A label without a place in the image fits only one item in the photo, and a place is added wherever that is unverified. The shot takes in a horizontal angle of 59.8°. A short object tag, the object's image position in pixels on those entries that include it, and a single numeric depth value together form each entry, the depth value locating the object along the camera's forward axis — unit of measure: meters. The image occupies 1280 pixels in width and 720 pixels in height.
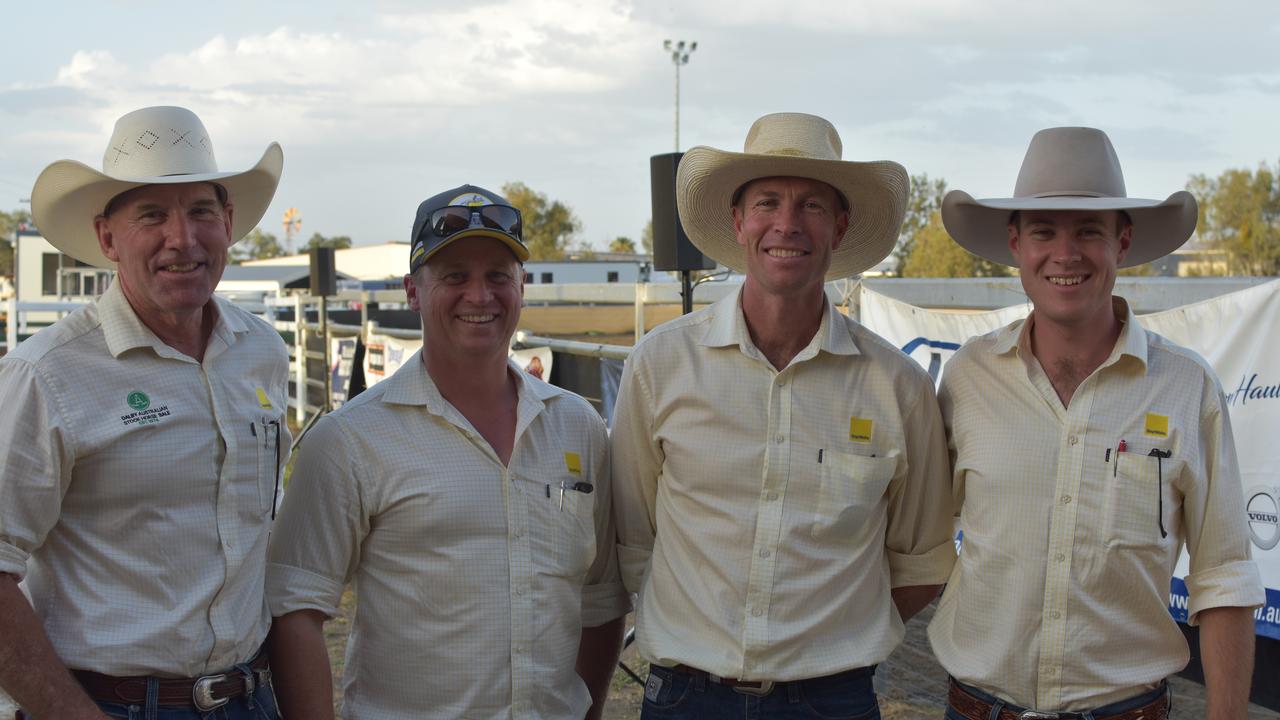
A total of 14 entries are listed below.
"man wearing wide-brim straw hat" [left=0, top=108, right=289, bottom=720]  2.23
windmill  81.50
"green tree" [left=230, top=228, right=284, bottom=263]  120.31
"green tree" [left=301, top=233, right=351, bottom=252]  107.00
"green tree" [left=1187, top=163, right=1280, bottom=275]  40.16
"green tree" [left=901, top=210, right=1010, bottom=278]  42.72
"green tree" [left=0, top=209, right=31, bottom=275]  73.94
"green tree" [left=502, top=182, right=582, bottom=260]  60.62
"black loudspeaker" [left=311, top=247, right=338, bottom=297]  16.09
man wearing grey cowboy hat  2.58
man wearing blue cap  2.50
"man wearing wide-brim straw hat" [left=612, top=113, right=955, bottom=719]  2.63
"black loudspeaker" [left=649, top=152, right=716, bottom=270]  6.80
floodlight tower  48.94
